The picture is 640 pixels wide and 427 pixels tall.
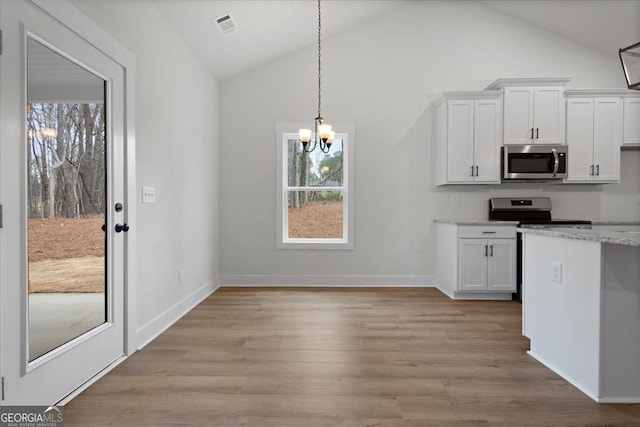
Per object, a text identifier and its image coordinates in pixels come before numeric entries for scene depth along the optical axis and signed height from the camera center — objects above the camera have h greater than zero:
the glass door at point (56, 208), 1.67 -0.01
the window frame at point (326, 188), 5.02 +0.25
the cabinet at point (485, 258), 4.34 -0.60
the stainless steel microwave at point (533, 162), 4.48 +0.54
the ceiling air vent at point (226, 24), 3.66 +1.83
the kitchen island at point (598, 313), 2.01 -0.59
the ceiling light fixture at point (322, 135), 3.62 +0.70
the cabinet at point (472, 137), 4.54 +0.85
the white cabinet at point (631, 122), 4.52 +1.04
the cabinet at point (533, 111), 4.50 +1.16
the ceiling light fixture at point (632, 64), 1.94 +0.76
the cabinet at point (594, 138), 4.54 +0.84
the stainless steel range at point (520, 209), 4.84 -0.02
